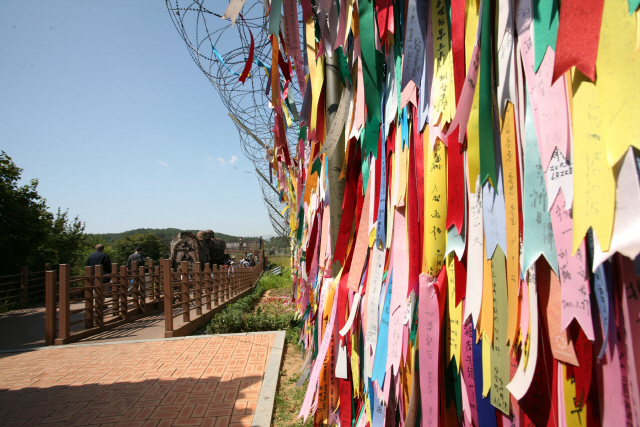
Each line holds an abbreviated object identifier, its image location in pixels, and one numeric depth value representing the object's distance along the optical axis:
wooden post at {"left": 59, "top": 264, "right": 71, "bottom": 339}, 5.86
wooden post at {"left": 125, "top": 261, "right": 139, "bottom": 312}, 8.19
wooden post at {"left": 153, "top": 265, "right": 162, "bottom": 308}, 9.25
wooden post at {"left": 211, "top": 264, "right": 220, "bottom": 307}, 9.48
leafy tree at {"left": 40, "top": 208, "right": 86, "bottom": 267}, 14.77
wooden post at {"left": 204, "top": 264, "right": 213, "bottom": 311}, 8.75
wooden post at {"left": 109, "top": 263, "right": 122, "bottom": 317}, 7.26
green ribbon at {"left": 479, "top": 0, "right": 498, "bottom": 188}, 0.50
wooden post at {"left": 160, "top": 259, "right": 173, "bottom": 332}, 6.15
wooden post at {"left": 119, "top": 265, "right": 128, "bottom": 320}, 7.54
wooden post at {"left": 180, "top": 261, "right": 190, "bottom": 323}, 7.03
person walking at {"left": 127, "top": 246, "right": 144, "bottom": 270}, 9.15
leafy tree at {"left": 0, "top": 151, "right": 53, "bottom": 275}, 11.63
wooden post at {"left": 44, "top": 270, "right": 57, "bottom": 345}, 5.76
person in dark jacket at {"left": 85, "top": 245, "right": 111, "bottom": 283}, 8.33
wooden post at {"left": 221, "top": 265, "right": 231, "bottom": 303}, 10.86
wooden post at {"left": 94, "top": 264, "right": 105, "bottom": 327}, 6.72
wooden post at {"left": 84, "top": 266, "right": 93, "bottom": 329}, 6.49
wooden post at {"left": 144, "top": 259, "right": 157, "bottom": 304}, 8.91
